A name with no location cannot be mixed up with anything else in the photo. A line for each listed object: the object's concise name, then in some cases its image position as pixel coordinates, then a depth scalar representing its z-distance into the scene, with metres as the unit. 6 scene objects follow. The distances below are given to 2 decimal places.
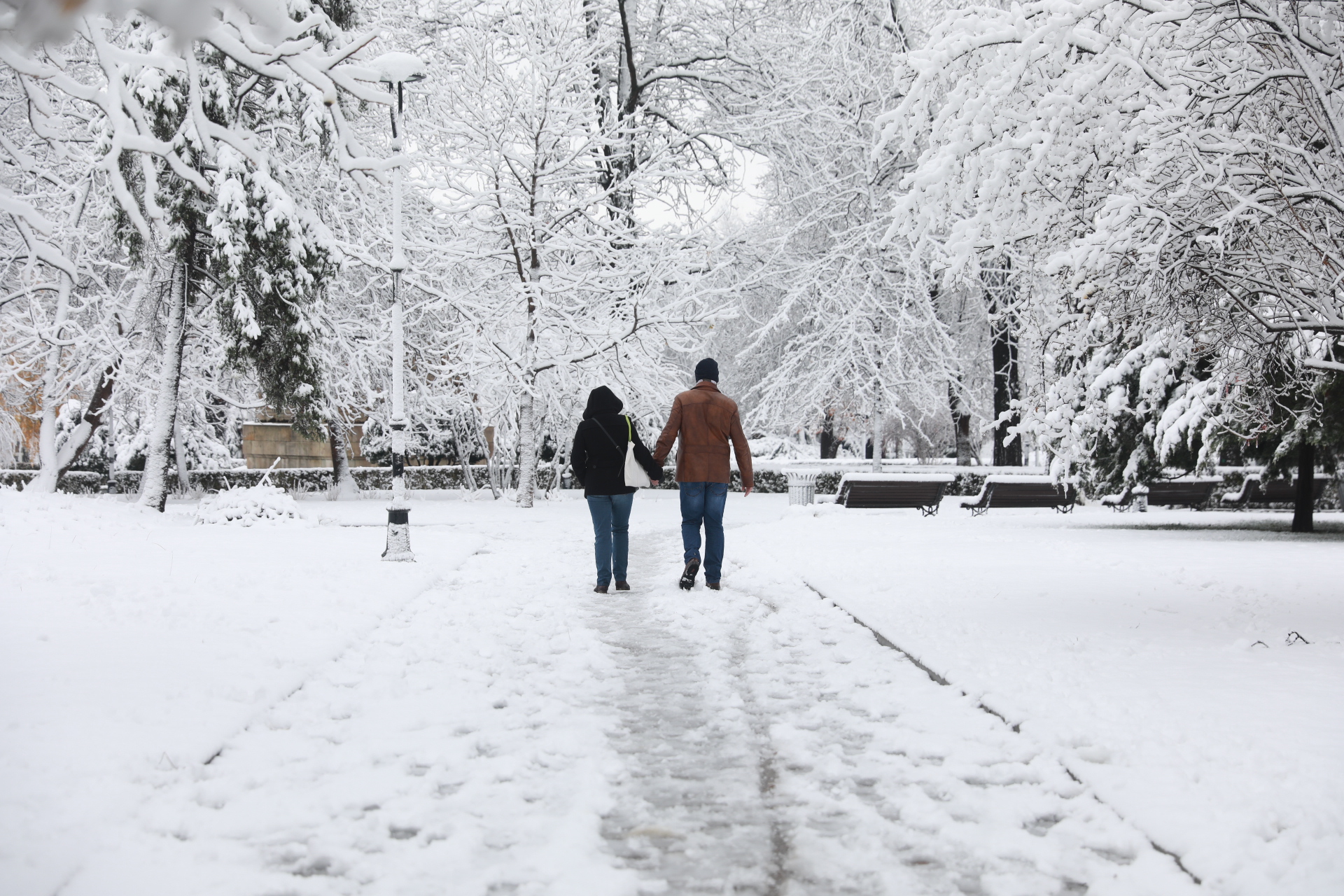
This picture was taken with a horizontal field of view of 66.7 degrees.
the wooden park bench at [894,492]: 21.20
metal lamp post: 12.05
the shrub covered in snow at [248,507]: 16.62
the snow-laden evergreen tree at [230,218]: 16.55
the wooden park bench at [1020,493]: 21.69
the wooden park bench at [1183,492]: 22.97
